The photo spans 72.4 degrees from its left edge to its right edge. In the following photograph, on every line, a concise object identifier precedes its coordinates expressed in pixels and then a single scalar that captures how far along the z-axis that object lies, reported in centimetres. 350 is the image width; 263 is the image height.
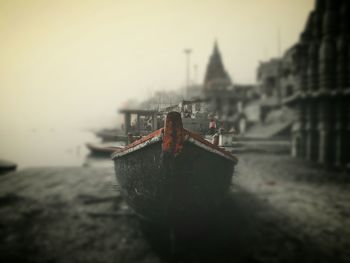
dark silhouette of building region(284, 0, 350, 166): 1648
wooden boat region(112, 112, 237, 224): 425
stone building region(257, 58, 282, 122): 4481
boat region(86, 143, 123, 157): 3203
